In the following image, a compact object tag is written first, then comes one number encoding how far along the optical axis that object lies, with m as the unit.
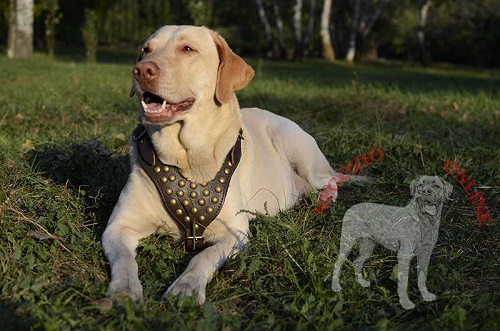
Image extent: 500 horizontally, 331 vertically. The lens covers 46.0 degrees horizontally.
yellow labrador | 2.98
